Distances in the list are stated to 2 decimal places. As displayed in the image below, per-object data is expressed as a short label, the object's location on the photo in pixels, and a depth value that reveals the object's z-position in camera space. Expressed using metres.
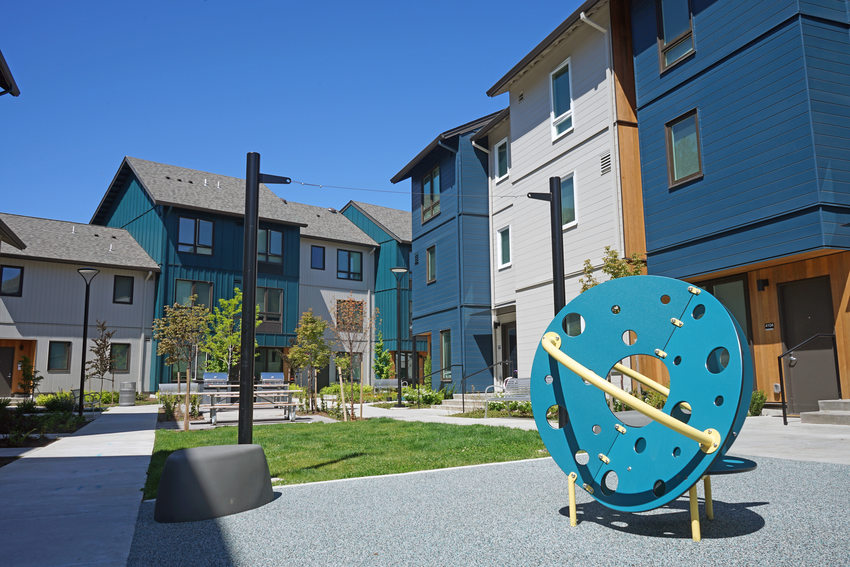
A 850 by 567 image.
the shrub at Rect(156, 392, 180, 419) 16.00
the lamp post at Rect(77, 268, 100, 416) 17.36
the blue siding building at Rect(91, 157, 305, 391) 29.03
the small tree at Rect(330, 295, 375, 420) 31.05
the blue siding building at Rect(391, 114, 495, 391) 21.73
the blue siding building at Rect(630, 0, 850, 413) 10.79
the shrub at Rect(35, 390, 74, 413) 16.88
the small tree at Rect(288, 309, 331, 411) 17.28
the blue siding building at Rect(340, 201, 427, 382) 35.69
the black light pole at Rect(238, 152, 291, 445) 6.27
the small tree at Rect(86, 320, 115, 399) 22.94
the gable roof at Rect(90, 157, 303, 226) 29.70
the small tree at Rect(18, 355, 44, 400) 19.38
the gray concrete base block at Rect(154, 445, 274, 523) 4.86
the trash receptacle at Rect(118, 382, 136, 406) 23.17
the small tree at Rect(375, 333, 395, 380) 35.16
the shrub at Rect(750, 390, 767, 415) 11.97
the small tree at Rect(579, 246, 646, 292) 12.87
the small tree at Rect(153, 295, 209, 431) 21.56
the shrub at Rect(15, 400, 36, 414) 16.34
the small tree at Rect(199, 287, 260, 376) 27.88
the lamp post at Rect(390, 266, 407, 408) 20.90
